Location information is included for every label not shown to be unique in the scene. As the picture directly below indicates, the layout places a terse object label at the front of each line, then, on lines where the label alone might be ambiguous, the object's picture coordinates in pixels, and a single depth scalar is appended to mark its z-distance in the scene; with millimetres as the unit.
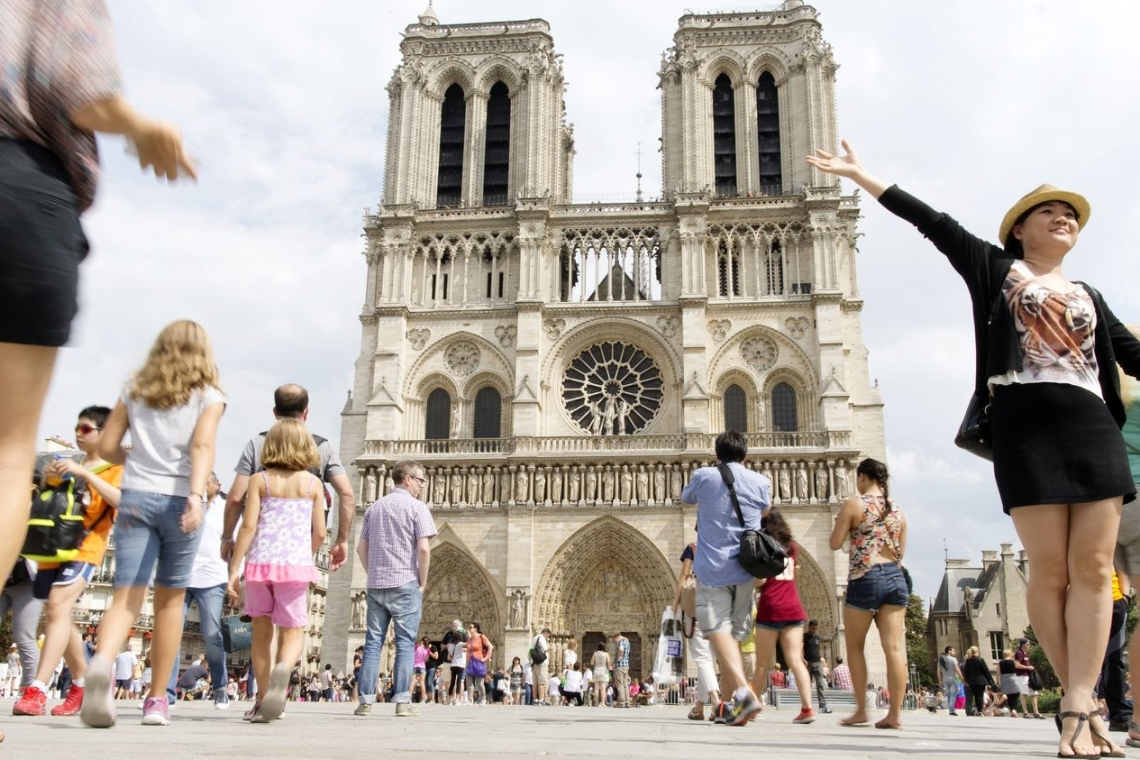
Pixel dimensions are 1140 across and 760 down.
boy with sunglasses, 5520
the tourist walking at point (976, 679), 15078
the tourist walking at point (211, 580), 7121
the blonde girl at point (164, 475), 4535
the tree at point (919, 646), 43656
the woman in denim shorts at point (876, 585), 6117
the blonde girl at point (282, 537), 5480
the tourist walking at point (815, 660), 14961
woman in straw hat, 3754
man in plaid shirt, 7055
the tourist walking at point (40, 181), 2211
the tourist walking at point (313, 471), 5898
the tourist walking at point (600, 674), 18062
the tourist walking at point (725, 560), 6266
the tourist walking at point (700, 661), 7020
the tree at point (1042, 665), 36062
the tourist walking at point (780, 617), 7223
